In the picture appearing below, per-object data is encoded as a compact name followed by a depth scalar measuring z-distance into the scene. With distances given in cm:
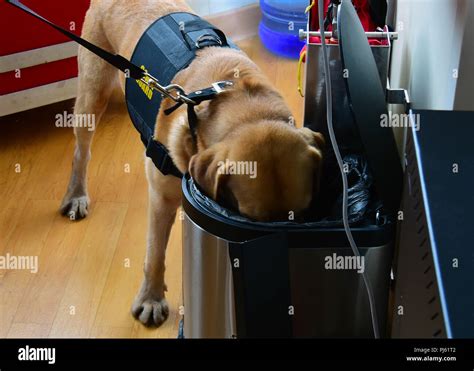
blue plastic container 327
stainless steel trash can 110
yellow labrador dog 125
